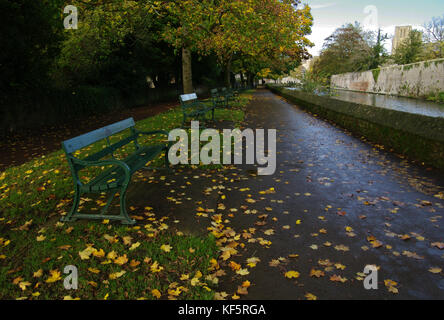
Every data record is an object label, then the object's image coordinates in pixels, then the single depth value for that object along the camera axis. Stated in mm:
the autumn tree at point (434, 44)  37256
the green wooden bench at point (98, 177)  3959
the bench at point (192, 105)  10867
